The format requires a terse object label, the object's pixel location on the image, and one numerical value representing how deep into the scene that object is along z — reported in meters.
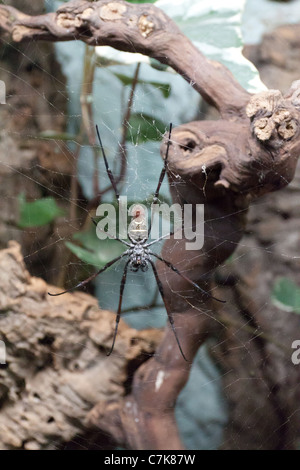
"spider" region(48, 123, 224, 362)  0.48
